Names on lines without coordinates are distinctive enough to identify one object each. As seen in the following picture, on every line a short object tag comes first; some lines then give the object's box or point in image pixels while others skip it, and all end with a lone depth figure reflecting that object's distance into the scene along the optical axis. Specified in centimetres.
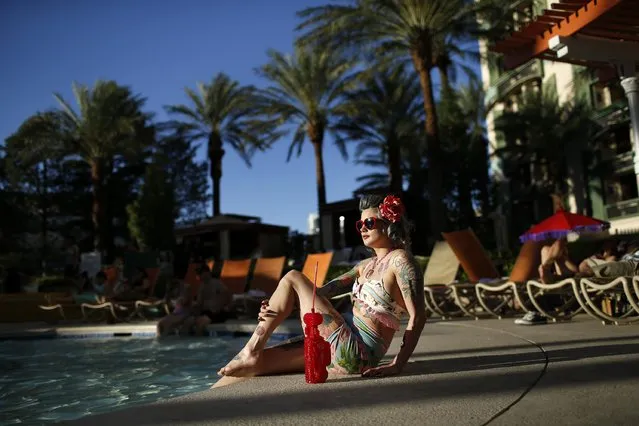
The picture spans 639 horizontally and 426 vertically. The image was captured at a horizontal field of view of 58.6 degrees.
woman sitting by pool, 308
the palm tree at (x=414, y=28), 1806
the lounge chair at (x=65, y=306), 1261
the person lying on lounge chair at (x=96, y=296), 1166
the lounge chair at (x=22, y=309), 1302
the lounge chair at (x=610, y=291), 522
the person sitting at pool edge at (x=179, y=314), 912
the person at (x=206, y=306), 914
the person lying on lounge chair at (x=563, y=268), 644
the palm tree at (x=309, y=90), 2414
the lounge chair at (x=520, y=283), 720
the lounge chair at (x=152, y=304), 1060
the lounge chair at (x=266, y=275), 1145
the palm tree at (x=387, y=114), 2536
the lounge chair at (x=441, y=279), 867
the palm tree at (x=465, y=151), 3148
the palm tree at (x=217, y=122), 2941
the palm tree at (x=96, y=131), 2709
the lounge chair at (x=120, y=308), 1093
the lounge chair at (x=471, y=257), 924
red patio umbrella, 1106
